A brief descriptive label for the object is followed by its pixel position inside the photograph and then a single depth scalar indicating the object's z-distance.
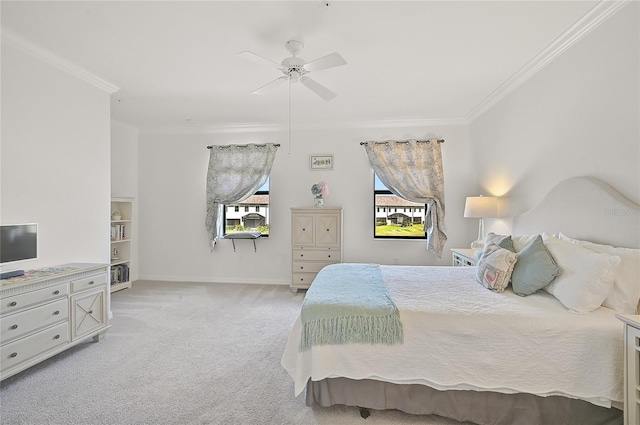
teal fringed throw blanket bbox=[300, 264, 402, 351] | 1.79
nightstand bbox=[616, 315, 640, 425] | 1.46
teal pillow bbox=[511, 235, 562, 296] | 2.00
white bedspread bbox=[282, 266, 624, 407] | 1.62
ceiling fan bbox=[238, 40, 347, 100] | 2.23
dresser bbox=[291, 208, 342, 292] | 4.54
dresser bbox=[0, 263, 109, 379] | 2.12
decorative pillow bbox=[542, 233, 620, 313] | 1.73
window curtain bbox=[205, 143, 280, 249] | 4.96
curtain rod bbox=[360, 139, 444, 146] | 4.65
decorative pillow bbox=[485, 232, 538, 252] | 2.41
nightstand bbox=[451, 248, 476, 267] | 3.29
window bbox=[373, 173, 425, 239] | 4.85
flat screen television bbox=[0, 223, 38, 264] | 2.37
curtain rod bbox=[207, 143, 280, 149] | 5.06
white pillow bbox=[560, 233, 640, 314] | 1.75
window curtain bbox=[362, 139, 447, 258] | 4.60
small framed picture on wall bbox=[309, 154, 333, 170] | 4.93
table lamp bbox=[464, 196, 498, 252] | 3.53
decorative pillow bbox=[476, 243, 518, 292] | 2.19
